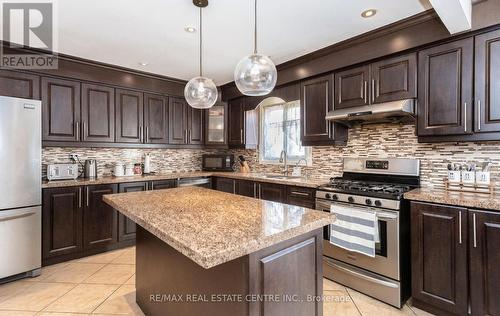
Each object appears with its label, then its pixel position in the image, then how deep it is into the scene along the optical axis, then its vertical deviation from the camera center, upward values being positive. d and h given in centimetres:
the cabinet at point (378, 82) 243 +76
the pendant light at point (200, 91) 215 +56
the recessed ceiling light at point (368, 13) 220 +124
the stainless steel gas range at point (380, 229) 220 -61
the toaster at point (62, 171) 312 -16
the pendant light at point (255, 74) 171 +56
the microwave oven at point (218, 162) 457 -7
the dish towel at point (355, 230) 227 -67
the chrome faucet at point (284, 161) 389 -5
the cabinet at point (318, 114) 306 +54
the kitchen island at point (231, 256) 112 -49
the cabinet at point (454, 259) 179 -76
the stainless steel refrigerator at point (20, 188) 251 -29
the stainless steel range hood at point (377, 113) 235 +43
